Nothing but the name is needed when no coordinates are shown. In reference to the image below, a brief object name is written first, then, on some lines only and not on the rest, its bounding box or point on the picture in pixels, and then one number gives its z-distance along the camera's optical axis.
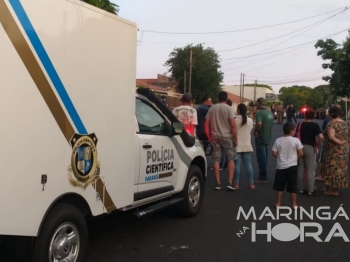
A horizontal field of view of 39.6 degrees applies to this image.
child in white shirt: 7.49
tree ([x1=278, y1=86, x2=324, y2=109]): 128.25
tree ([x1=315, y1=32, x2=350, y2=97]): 22.12
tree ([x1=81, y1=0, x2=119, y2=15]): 10.95
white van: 3.67
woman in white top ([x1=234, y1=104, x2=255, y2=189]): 9.31
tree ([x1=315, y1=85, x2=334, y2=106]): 137.70
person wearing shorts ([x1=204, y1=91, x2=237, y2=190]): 8.80
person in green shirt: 10.01
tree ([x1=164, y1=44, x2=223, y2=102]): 61.47
